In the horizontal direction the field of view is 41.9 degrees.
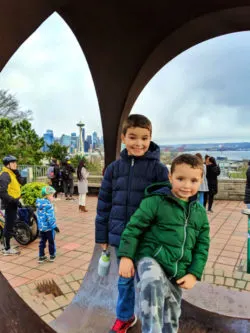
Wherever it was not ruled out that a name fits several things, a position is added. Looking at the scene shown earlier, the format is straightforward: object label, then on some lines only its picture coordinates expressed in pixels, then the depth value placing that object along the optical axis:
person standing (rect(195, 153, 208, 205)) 7.90
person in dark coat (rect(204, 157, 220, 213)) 8.77
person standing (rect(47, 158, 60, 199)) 11.69
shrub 6.57
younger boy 1.67
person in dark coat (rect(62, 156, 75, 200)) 11.27
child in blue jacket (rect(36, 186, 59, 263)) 4.82
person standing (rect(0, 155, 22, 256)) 5.09
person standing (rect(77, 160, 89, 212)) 8.74
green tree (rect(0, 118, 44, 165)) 19.09
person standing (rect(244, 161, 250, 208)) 6.82
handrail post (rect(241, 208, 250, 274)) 4.44
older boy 2.02
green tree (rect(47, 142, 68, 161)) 19.76
